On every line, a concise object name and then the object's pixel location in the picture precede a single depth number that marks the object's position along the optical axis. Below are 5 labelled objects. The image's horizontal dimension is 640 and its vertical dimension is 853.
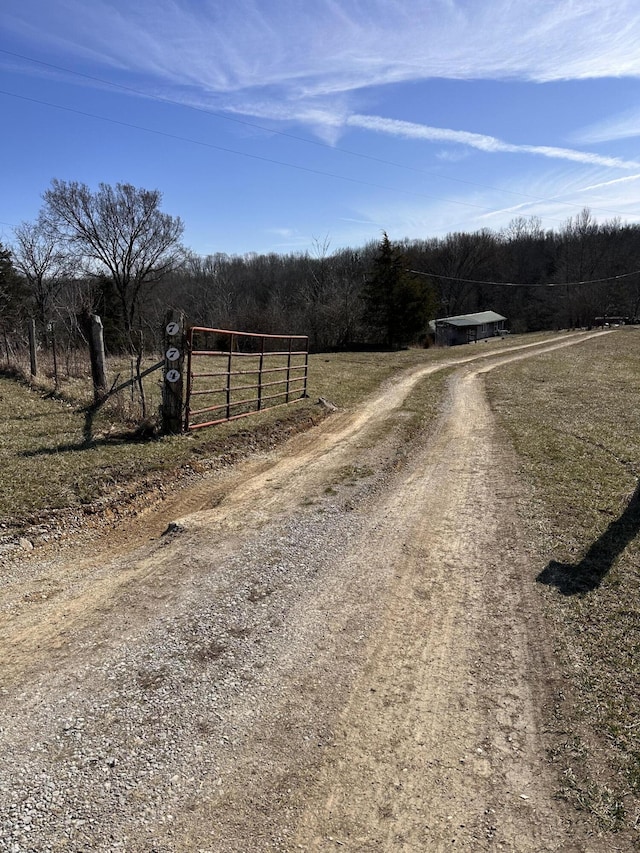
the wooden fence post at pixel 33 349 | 14.52
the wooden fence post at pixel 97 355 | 10.71
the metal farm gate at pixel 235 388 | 9.57
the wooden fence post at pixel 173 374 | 8.55
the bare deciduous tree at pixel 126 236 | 36.81
